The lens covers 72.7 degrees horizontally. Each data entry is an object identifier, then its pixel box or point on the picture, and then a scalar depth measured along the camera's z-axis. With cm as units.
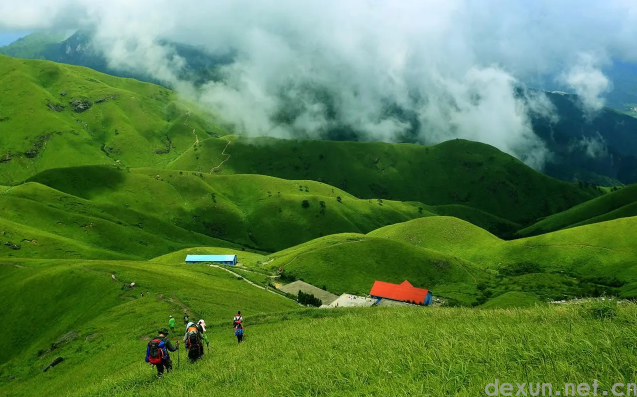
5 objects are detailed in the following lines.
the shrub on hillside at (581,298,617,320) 1714
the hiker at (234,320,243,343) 3356
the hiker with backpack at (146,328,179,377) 2453
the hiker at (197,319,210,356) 2835
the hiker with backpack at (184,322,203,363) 2736
